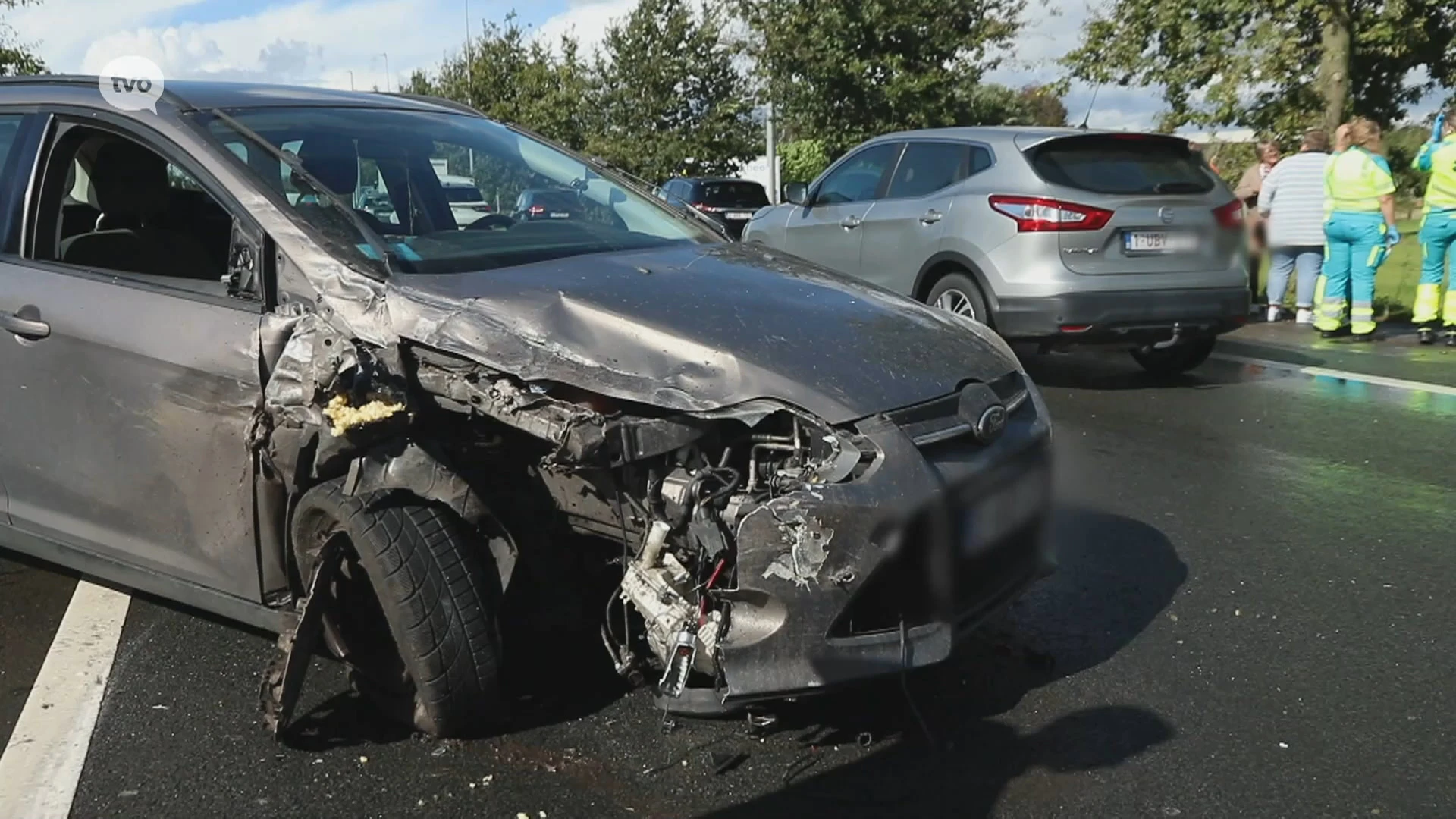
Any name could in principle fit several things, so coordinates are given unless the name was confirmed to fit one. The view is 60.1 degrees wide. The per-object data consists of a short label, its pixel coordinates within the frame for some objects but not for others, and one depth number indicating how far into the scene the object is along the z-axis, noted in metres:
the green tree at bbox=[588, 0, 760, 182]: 29.16
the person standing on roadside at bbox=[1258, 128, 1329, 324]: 11.35
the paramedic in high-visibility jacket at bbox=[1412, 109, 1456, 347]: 10.00
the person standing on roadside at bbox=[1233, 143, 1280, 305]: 12.66
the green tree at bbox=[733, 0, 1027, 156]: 20.22
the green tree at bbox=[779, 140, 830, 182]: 26.57
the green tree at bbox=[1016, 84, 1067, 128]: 33.91
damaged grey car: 2.98
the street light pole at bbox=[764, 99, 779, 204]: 24.86
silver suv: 7.84
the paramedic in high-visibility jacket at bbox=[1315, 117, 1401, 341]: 10.41
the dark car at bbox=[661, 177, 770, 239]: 20.19
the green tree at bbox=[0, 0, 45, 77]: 23.42
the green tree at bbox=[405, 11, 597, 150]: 32.50
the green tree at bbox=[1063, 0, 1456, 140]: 15.15
